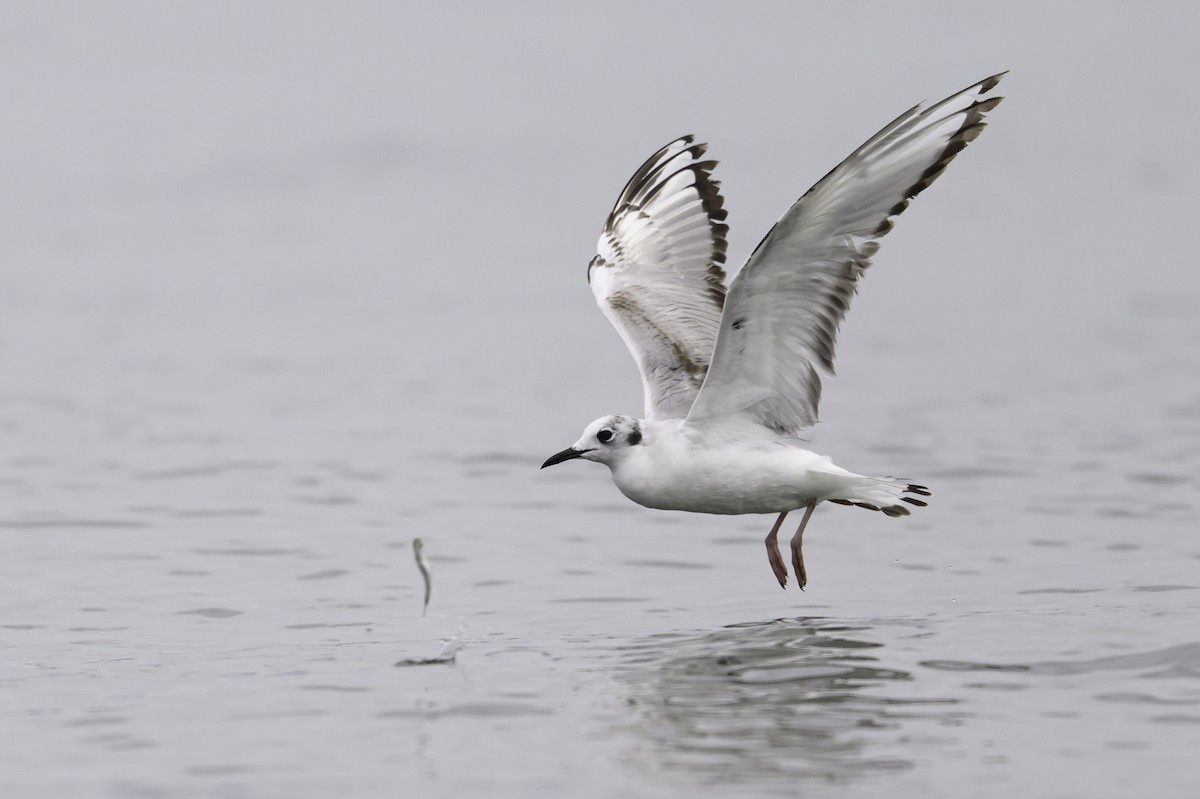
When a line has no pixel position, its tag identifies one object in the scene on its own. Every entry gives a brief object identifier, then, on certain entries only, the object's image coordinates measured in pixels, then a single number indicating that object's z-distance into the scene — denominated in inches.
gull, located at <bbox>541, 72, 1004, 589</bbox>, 650.2
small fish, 619.6
